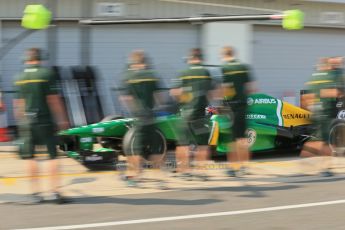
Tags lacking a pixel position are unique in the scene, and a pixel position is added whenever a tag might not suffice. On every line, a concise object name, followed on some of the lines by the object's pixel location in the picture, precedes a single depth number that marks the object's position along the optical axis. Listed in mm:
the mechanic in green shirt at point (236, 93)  16125
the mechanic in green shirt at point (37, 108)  13133
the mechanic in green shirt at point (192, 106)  15898
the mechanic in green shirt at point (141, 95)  14906
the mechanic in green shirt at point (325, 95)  16500
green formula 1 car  17266
